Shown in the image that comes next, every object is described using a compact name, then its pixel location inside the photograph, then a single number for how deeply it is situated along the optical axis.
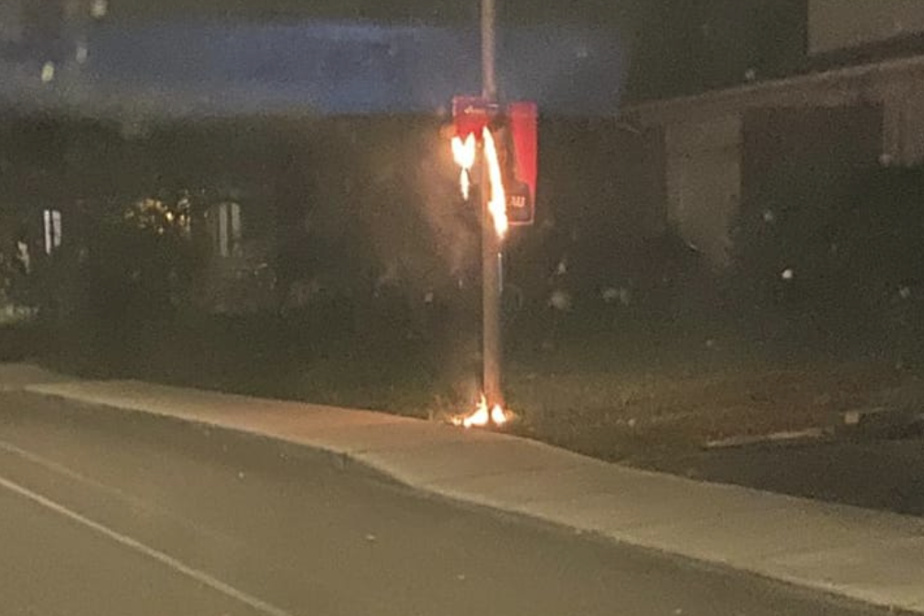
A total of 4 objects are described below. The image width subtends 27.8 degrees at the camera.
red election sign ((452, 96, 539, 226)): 18.78
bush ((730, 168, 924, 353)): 26.53
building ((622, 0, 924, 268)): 27.67
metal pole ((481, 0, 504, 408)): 18.91
